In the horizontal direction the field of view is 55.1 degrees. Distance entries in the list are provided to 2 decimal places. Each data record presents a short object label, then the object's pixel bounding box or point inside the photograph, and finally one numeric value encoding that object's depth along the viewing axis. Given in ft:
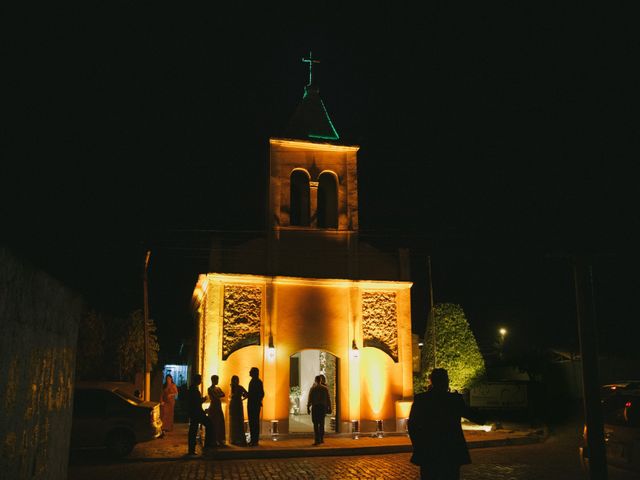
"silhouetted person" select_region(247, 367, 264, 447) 50.24
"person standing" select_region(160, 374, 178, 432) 63.41
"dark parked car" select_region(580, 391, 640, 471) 29.86
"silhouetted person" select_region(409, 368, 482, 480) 20.99
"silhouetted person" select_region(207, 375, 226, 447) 49.38
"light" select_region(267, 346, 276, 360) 57.00
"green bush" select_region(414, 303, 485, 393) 71.92
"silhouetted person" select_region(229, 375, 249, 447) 50.39
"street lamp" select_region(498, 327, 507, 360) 130.74
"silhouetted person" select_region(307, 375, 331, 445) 50.57
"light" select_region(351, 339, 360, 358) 58.95
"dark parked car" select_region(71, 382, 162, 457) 46.11
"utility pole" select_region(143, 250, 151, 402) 71.62
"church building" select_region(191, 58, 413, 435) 57.06
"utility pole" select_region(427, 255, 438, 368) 72.02
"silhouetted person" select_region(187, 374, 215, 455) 46.16
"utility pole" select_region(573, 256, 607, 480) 24.85
